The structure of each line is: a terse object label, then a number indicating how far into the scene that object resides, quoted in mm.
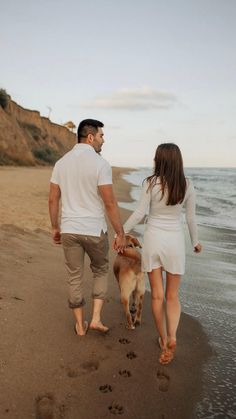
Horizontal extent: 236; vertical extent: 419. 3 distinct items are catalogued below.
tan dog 4156
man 3680
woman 3420
